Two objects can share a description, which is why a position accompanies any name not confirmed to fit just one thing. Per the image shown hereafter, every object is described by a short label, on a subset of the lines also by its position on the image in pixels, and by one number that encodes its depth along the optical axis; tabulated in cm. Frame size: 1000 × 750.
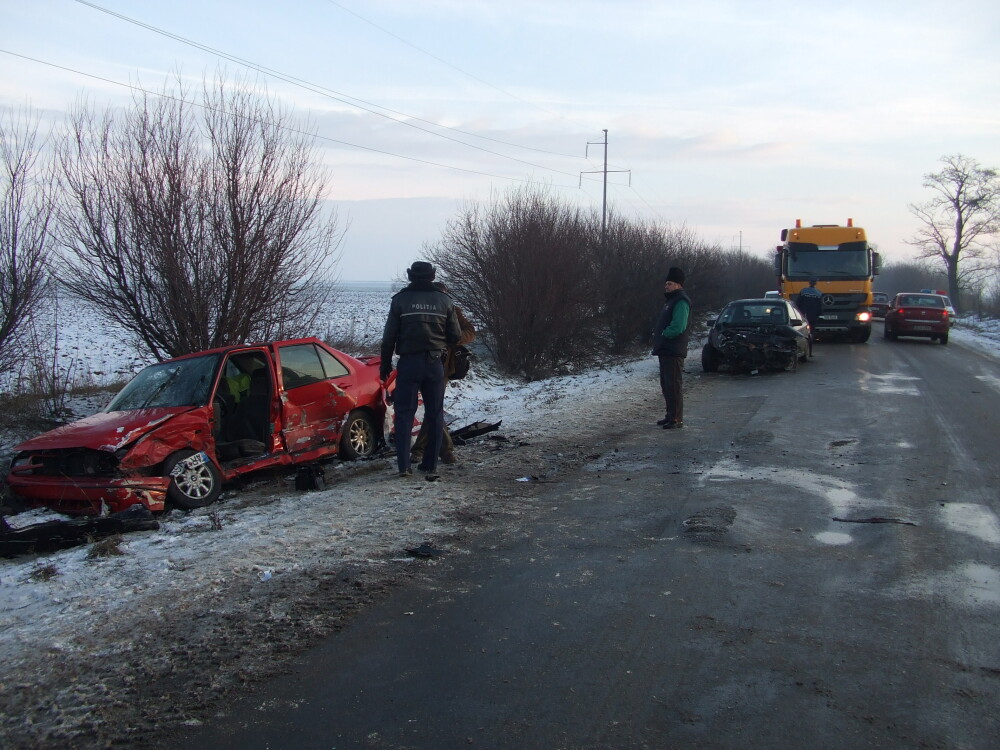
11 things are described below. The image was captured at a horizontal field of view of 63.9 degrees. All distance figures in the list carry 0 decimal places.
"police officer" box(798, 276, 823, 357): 2248
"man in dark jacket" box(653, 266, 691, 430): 1038
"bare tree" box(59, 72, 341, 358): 979
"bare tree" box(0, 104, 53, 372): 941
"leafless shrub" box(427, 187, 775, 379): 1825
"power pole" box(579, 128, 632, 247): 2459
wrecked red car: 659
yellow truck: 2302
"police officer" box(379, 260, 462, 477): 743
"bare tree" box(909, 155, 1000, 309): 6588
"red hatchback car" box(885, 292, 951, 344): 2642
